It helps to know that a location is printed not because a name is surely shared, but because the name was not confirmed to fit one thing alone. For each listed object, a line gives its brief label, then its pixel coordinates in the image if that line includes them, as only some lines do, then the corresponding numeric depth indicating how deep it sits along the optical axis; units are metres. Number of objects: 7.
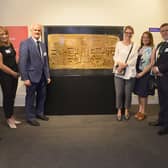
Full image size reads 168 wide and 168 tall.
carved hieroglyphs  3.03
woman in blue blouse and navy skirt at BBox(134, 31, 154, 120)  2.66
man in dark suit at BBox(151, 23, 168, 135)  2.33
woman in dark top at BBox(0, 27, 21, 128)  2.37
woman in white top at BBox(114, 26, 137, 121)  2.65
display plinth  2.88
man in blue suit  2.53
